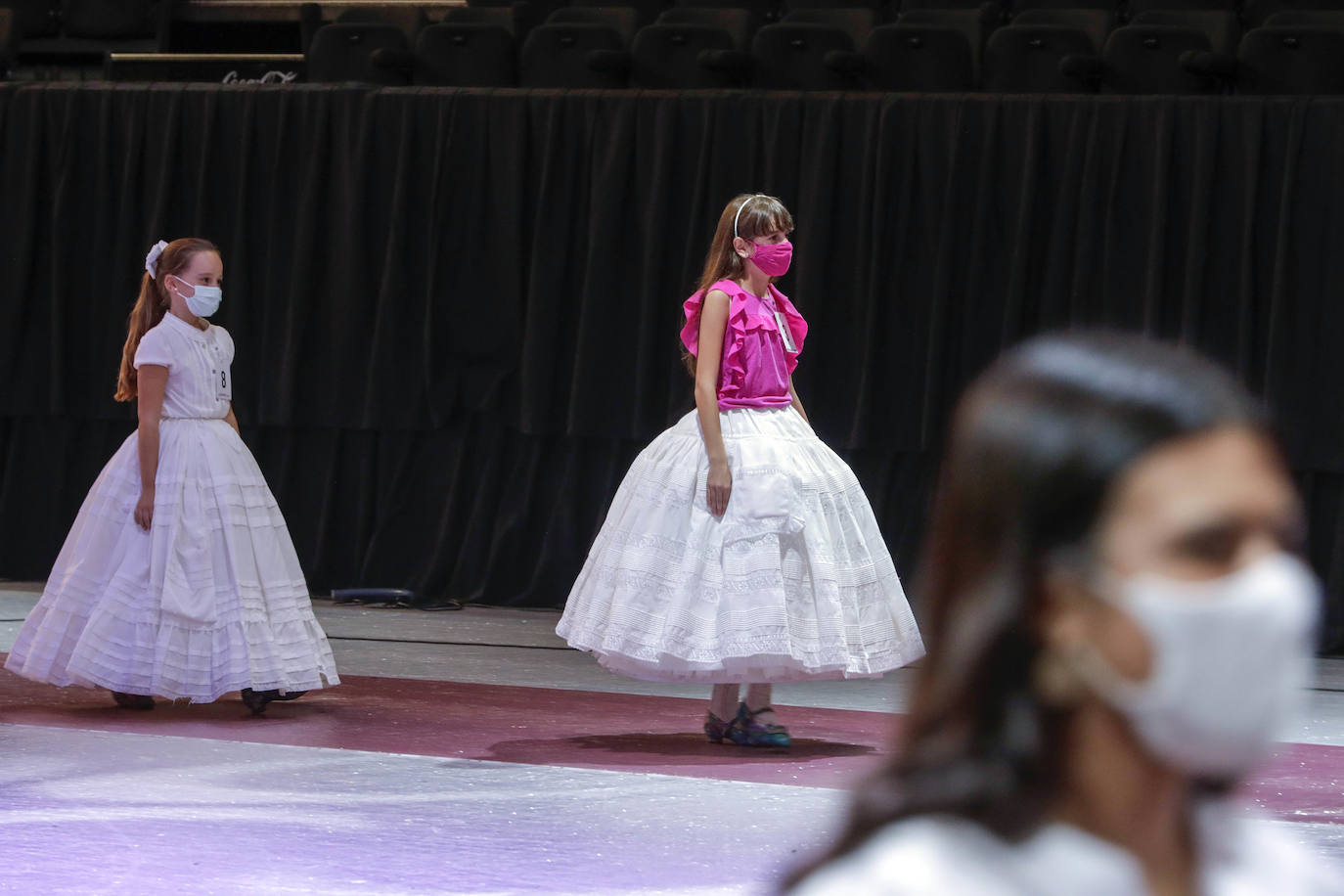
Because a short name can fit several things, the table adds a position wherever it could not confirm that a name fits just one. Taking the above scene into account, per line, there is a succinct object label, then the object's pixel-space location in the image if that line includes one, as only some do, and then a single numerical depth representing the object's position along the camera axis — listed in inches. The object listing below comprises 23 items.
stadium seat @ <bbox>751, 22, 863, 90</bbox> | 663.8
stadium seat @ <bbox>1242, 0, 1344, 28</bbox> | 650.8
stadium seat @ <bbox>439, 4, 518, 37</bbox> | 743.2
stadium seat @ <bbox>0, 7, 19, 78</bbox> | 768.3
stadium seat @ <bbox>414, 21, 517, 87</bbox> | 704.4
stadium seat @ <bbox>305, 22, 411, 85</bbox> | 727.7
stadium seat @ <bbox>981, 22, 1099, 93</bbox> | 637.7
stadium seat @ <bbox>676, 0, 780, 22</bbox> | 732.7
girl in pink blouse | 389.4
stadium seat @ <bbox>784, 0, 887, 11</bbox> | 728.3
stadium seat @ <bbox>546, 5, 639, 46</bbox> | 729.6
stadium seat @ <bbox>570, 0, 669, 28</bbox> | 742.5
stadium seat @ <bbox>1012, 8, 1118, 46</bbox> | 668.1
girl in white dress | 428.8
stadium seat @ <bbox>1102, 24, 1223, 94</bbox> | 625.6
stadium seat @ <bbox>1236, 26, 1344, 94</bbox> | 610.5
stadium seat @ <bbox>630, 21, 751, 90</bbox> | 674.8
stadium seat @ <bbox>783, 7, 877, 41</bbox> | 701.9
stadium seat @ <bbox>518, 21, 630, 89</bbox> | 690.8
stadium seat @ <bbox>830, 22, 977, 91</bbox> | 647.1
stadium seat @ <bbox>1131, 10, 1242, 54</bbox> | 652.1
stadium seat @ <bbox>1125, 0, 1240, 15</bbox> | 672.4
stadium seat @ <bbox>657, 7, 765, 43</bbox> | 703.7
